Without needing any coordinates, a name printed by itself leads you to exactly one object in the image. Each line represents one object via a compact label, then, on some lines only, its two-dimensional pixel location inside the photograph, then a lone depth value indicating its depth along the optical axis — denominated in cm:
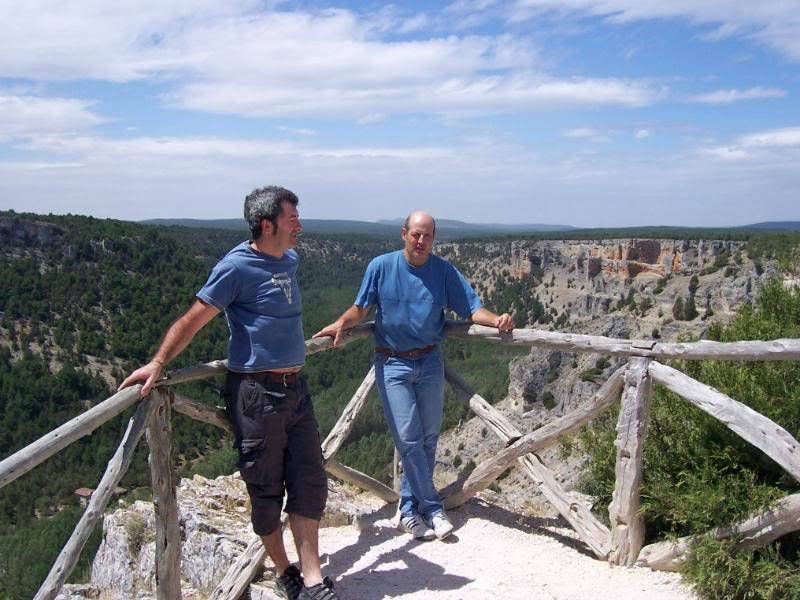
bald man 441
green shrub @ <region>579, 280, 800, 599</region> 337
